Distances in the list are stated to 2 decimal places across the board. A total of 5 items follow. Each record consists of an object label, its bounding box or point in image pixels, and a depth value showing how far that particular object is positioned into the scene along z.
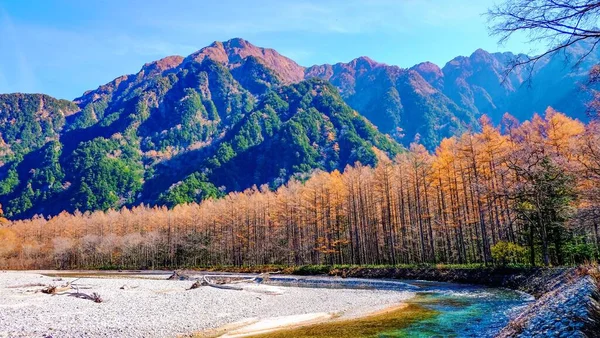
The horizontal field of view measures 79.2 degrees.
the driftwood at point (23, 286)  28.92
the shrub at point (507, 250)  31.31
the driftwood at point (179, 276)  49.53
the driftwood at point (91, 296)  21.67
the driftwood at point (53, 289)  25.03
